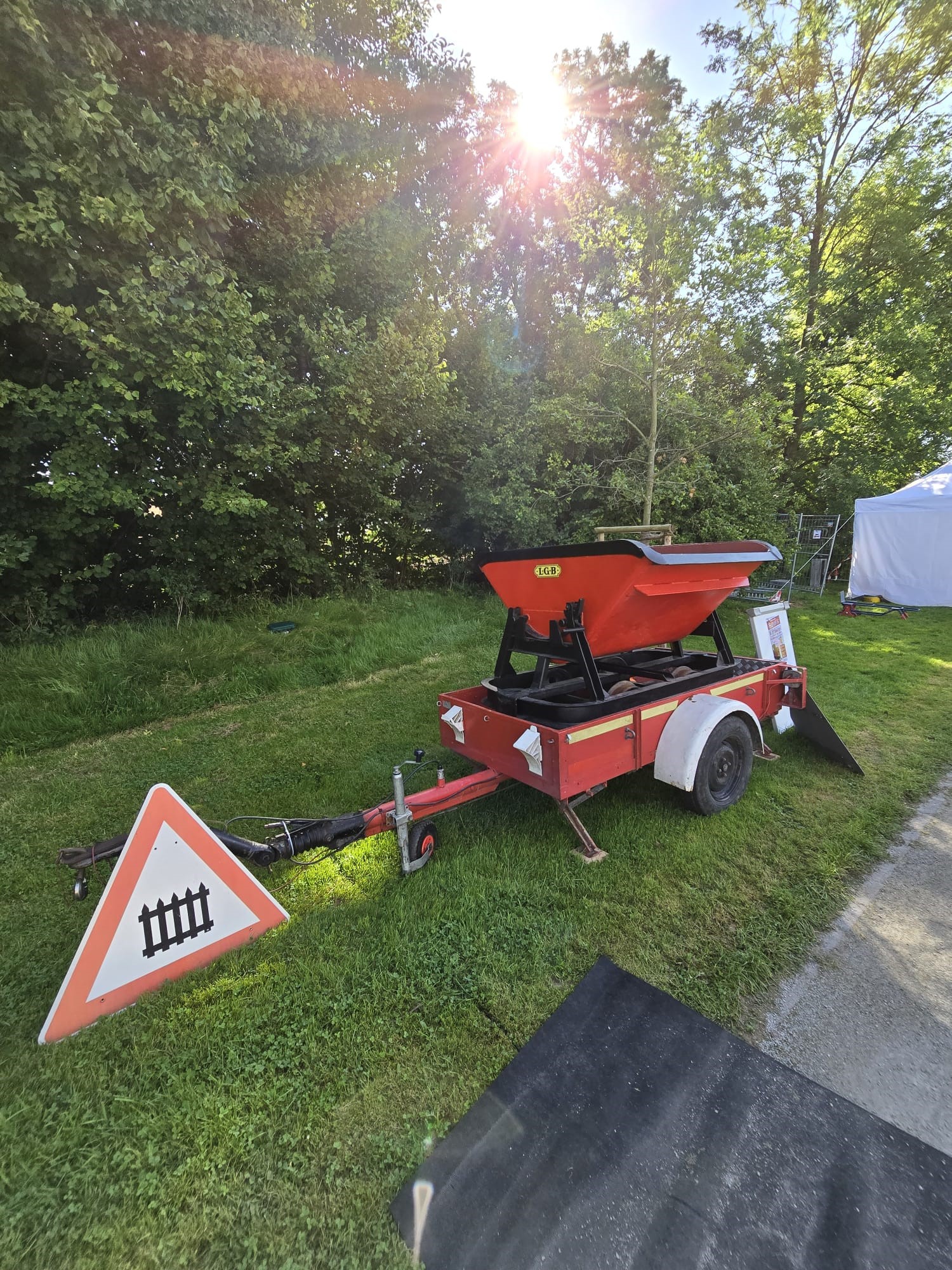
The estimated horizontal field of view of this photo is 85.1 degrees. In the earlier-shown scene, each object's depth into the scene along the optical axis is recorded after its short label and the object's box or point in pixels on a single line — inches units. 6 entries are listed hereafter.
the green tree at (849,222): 606.2
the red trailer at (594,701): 116.4
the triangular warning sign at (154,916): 81.1
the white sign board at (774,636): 188.7
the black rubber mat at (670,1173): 58.0
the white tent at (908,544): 464.8
